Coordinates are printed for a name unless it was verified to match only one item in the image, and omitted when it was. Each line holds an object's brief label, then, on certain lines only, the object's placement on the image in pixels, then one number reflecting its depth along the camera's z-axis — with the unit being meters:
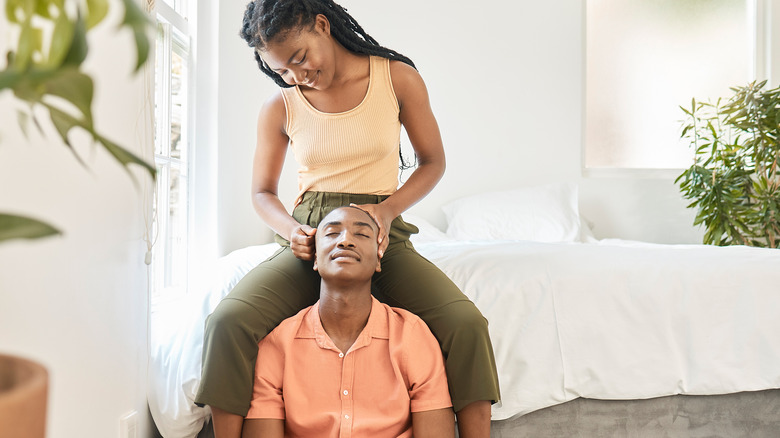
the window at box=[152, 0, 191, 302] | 2.28
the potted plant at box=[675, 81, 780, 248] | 3.46
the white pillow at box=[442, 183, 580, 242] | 3.27
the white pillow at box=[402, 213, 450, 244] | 2.92
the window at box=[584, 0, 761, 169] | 3.88
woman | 1.42
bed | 1.73
